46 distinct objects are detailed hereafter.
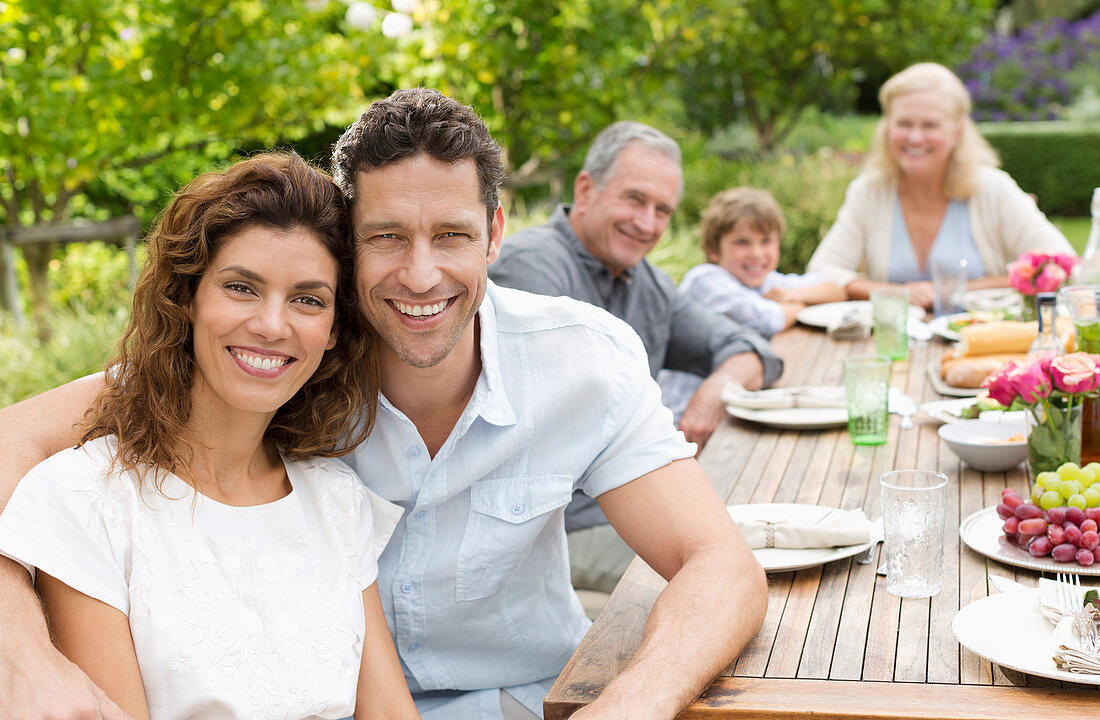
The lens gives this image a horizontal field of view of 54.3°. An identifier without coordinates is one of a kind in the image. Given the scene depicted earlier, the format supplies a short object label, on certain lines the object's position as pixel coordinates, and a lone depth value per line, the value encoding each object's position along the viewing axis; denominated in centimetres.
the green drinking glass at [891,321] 350
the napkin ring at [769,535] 210
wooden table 156
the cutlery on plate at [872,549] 208
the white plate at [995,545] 191
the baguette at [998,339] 329
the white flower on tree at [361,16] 599
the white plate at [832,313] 423
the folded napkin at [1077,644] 154
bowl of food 245
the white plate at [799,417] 295
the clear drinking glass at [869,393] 272
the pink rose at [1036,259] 355
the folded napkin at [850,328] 406
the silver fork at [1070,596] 170
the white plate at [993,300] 396
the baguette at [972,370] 318
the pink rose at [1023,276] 355
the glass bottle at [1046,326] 299
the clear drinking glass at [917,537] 191
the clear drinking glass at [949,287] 407
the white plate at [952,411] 268
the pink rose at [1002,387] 223
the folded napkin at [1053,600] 170
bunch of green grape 196
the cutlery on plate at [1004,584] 186
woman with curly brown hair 164
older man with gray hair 335
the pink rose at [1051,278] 350
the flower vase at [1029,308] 363
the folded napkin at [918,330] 387
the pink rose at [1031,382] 218
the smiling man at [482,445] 186
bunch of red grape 191
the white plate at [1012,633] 158
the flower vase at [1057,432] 221
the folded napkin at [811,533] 206
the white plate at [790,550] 203
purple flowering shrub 1467
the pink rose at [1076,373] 212
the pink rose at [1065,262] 358
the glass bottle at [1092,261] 356
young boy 431
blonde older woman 466
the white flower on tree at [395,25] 638
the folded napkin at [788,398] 307
